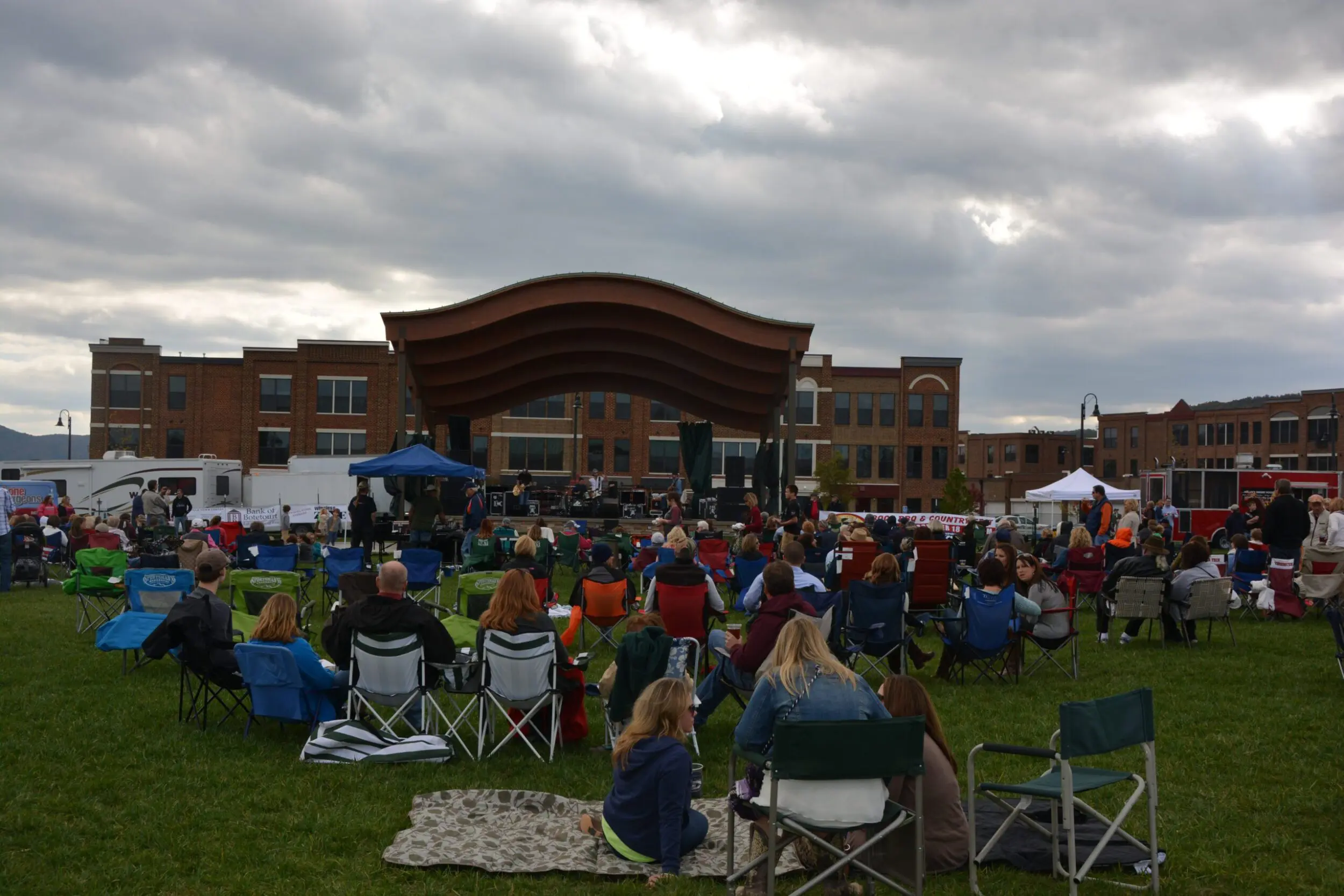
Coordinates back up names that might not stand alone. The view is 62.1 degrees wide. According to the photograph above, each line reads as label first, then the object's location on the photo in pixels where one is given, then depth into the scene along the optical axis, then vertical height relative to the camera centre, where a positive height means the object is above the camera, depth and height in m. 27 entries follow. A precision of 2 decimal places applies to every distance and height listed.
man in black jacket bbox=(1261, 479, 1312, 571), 15.27 -0.70
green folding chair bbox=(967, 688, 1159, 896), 4.61 -1.28
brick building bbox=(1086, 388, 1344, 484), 68.25 +2.50
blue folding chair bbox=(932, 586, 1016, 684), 9.83 -1.41
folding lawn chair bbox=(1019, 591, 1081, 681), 10.40 -1.66
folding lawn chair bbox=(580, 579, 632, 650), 10.80 -1.43
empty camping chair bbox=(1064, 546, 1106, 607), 14.41 -1.28
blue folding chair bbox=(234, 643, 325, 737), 7.33 -1.55
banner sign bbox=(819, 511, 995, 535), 24.48 -1.30
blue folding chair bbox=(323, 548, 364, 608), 13.88 -1.37
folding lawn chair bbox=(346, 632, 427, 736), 7.35 -1.44
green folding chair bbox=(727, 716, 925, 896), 4.42 -1.18
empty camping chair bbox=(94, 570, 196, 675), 10.98 -1.41
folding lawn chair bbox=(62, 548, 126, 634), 12.38 -1.55
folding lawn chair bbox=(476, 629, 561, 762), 7.27 -1.45
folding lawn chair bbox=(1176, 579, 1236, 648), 12.05 -1.39
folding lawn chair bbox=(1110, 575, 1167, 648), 12.20 -1.40
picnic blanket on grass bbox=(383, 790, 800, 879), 5.41 -1.97
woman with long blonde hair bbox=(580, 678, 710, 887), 5.43 -1.61
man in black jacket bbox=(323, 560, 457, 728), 7.39 -1.13
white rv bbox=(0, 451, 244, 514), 36.84 -1.05
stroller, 17.84 -1.83
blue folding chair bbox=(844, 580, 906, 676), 10.09 -1.38
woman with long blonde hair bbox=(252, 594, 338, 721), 7.49 -1.35
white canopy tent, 24.81 -0.45
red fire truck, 28.20 -0.49
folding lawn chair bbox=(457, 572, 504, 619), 11.09 -1.34
